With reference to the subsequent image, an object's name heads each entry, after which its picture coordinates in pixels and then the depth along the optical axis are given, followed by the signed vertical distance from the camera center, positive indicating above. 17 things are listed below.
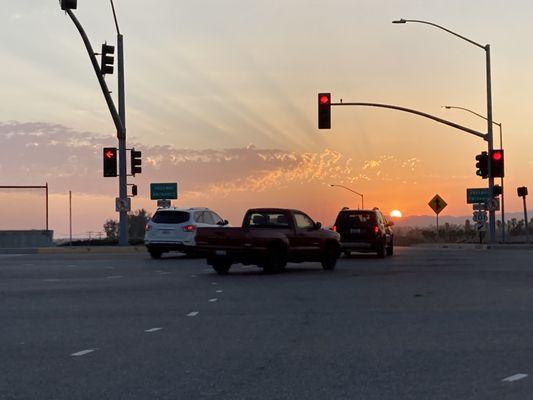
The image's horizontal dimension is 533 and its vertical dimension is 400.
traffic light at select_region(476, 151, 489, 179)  43.41 +3.42
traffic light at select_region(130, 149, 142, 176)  38.78 +3.46
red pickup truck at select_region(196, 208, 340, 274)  21.34 -0.23
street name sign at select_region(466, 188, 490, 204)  55.56 +2.32
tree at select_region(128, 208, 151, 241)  86.06 +1.43
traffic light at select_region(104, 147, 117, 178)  37.16 +3.25
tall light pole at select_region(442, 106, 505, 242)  47.87 +6.54
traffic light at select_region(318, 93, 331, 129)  35.47 +5.13
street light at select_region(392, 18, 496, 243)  44.00 +5.24
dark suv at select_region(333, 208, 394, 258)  31.08 +0.03
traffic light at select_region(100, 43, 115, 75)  31.50 +6.70
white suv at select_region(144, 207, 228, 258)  30.09 +0.20
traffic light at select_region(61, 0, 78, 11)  26.75 +7.57
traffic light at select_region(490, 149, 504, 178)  42.19 +3.35
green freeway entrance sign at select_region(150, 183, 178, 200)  51.59 +2.79
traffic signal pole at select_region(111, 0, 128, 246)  37.84 +3.90
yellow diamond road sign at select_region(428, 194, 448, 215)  50.06 +1.61
